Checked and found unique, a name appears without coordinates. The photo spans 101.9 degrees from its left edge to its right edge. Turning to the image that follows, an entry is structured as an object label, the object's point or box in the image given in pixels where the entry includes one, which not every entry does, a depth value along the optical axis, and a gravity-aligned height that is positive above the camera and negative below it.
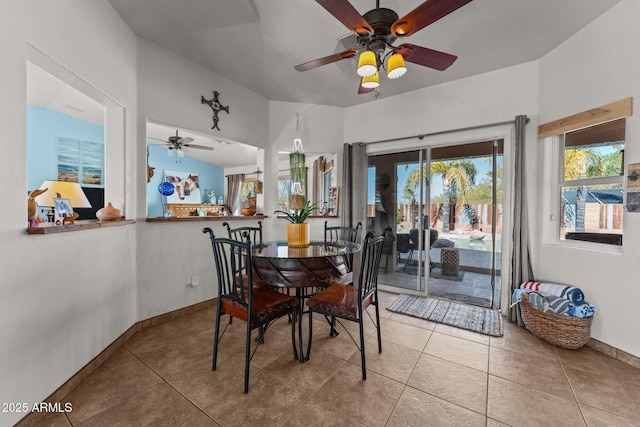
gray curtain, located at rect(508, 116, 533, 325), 2.68 -0.13
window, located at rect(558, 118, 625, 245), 2.22 +0.27
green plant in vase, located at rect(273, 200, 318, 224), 2.40 -0.07
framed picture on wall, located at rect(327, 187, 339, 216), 4.05 +0.13
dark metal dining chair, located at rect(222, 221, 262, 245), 2.80 -0.35
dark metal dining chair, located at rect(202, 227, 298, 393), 1.66 -0.68
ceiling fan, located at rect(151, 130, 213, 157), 4.48 +1.15
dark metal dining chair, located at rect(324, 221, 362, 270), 2.63 -0.35
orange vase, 2.38 -0.23
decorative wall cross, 3.05 +1.22
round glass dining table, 1.82 -0.42
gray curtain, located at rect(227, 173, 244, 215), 7.81 +0.57
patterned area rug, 2.60 -1.15
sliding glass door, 3.45 -0.05
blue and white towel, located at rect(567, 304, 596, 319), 2.13 -0.82
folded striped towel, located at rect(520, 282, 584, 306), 2.23 -0.71
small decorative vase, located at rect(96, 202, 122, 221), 2.06 -0.05
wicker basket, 2.14 -0.99
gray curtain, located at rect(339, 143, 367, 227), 3.81 +0.37
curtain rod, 2.90 +0.99
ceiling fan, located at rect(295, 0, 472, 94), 1.44 +1.12
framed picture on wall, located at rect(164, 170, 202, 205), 6.85 +0.61
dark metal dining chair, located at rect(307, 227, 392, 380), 1.81 -0.67
